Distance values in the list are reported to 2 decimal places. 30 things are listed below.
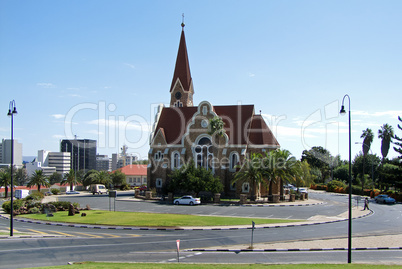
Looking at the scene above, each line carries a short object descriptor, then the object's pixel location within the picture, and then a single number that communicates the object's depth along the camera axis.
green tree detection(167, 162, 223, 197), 50.88
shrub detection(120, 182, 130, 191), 83.81
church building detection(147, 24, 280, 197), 58.56
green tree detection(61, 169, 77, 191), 86.98
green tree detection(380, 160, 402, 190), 55.75
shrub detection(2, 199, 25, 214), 40.38
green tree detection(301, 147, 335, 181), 111.56
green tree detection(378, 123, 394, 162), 79.94
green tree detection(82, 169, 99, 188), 82.12
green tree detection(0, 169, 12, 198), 67.25
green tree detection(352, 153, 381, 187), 85.66
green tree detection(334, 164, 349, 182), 93.64
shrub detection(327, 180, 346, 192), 78.88
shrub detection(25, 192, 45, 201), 42.55
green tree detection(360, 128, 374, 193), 82.62
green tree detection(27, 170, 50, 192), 70.50
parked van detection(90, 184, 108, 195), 70.38
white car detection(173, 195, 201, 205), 47.94
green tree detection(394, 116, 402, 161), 56.09
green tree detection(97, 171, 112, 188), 81.38
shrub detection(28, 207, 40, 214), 40.12
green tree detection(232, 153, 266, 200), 49.28
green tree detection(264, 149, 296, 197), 50.25
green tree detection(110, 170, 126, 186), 83.62
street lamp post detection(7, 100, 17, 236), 26.66
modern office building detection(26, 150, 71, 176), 194.00
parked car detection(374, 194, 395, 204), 51.97
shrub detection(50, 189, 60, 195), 76.12
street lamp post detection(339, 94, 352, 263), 18.22
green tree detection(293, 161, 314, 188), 50.93
